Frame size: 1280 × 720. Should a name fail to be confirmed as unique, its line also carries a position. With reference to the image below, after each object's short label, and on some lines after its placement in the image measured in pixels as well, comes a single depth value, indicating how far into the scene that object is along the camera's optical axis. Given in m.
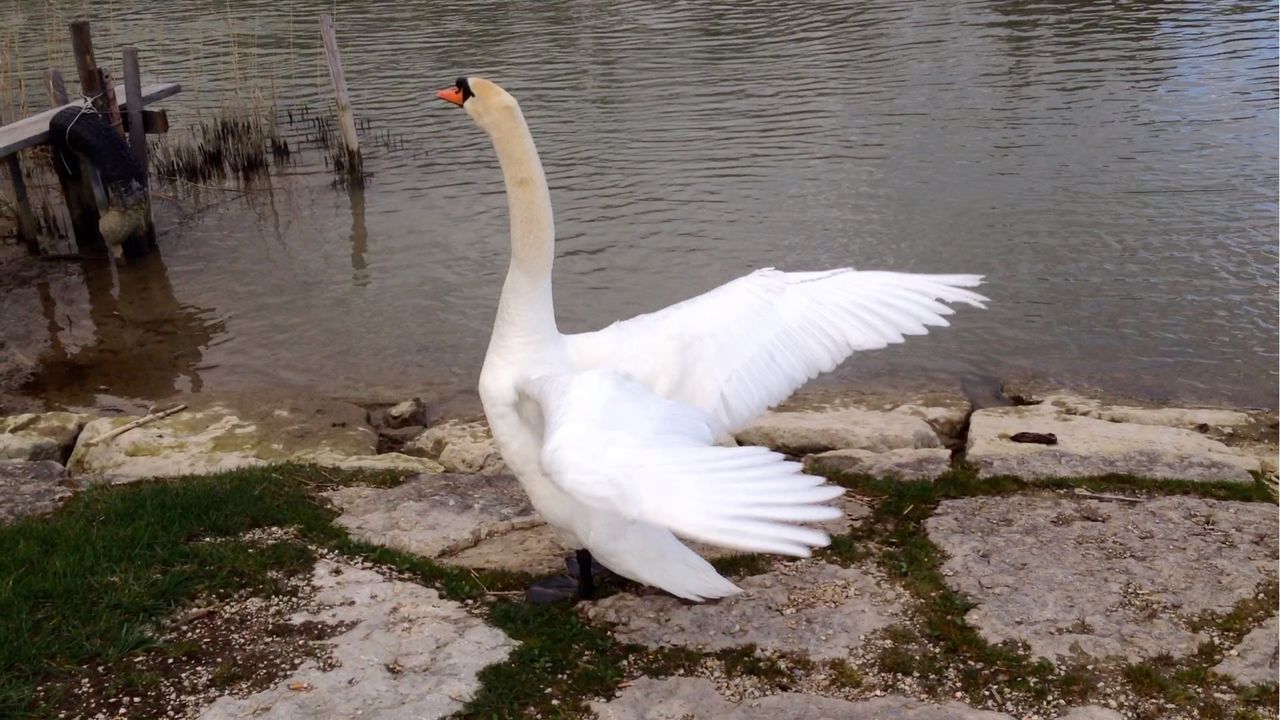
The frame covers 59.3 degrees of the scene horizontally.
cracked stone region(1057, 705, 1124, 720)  3.61
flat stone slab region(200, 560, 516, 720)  3.65
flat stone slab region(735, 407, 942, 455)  6.76
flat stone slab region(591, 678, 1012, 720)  3.61
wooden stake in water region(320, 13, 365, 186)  14.01
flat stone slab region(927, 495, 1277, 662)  4.07
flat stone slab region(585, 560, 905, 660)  4.07
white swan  3.69
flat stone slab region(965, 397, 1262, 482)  5.72
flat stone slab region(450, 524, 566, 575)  4.78
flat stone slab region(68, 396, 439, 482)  6.65
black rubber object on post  11.60
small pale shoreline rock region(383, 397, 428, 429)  8.35
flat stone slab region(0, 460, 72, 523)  5.28
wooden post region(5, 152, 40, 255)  12.23
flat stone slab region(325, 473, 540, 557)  4.95
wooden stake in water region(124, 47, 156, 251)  12.21
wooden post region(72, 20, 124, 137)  11.73
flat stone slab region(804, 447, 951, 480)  5.70
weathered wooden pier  11.69
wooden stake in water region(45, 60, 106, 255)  12.68
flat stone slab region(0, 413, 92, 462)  6.88
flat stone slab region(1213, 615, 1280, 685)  3.79
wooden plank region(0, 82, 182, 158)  11.08
